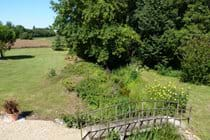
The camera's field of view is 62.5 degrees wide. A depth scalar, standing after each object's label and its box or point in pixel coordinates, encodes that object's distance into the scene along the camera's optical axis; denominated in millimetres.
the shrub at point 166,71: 15964
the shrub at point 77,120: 8099
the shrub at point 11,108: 8570
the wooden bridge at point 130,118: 7292
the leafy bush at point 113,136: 7131
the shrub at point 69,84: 10970
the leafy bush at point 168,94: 9329
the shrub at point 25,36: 42217
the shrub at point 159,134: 7250
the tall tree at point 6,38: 23960
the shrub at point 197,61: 13396
